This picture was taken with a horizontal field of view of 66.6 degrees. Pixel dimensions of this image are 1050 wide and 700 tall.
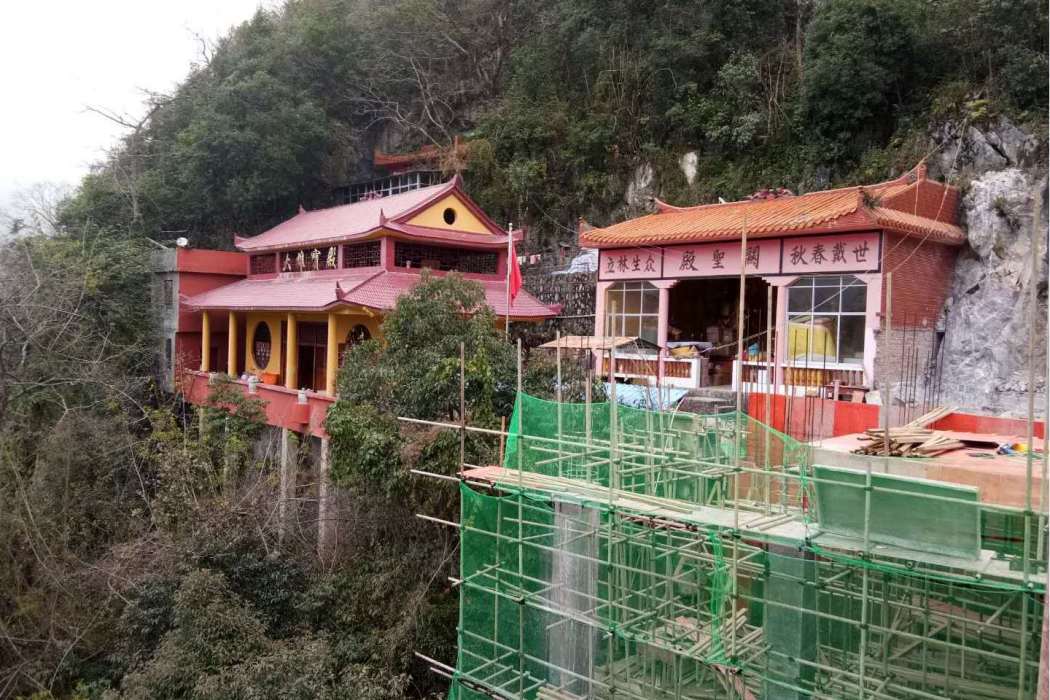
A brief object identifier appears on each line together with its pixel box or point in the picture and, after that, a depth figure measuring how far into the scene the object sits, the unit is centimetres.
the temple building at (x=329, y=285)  1800
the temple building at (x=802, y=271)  1430
